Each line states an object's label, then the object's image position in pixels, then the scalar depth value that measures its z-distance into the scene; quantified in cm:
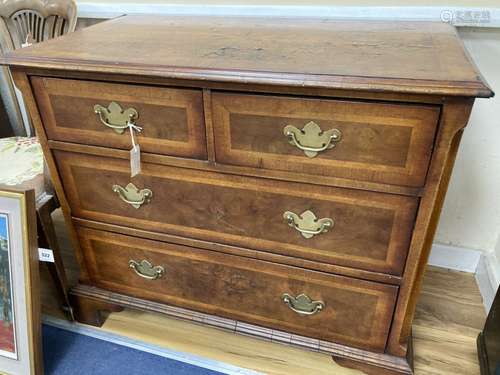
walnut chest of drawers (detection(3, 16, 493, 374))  77
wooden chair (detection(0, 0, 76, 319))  121
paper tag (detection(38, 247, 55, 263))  114
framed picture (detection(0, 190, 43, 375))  105
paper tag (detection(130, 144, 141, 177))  92
